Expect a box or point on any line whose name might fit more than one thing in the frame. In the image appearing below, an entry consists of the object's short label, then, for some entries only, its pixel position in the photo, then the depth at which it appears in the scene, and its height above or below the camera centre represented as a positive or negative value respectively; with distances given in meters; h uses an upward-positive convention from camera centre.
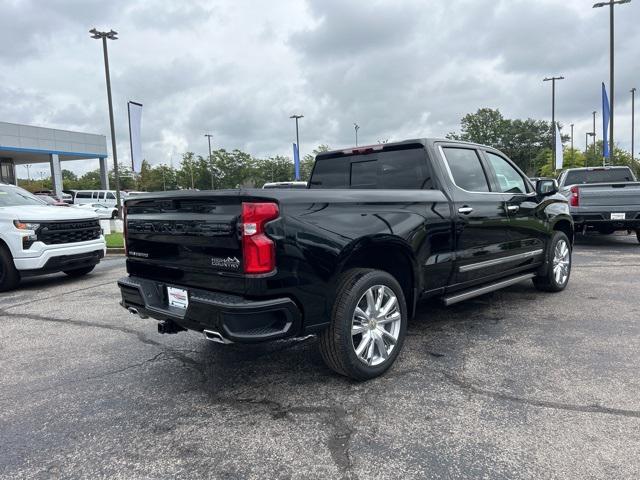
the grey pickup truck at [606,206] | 9.63 -0.31
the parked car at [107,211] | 24.58 +0.14
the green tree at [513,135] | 74.05 +9.40
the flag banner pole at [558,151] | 31.45 +2.71
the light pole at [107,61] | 19.02 +6.08
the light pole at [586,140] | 60.46 +7.67
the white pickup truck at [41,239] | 7.09 -0.35
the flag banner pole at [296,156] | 37.44 +3.83
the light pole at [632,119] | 49.25 +7.85
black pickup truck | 2.93 -0.34
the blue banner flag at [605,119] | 21.62 +3.27
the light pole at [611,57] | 19.52 +5.57
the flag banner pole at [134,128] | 19.38 +3.46
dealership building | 30.55 +4.66
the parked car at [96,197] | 28.54 +1.05
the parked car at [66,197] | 32.42 +1.35
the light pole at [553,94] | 38.06 +8.01
